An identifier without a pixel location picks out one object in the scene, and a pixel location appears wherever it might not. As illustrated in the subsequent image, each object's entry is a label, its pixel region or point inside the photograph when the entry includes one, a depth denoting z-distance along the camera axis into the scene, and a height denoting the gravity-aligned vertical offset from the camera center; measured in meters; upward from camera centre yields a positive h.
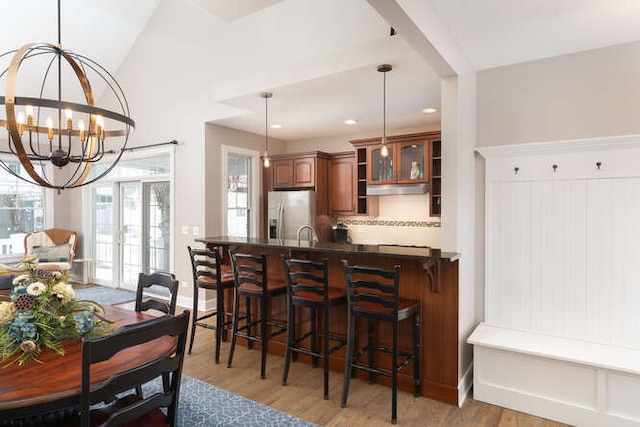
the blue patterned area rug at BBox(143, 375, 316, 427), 2.59 -1.44
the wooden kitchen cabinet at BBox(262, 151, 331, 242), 5.88 +0.52
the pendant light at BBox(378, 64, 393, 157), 3.30 +1.24
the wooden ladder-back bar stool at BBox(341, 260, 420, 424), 2.63 -0.74
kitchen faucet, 5.50 -0.36
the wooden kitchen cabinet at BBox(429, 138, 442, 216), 5.04 +0.52
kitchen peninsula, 2.87 -0.70
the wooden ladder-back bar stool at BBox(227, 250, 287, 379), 3.30 -0.71
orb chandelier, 1.92 +0.87
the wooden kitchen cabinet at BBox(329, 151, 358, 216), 5.85 +0.41
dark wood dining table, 1.45 -0.70
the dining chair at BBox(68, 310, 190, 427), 1.44 -0.68
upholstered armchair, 6.54 -0.62
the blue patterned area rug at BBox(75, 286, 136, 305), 6.07 -1.41
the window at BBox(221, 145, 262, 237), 5.66 +0.32
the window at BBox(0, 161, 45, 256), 6.78 +0.02
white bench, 2.45 -1.16
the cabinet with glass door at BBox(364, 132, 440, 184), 5.08 +0.69
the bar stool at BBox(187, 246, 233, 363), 3.59 -0.71
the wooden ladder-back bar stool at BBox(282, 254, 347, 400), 2.94 -0.70
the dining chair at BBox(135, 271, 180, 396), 2.58 -0.56
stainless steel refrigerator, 5.74 -0.04
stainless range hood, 5.08 +0.29
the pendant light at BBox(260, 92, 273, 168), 4.05 +1.24
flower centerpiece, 1.81 -0.54
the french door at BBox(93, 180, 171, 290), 6.12 -0.33
